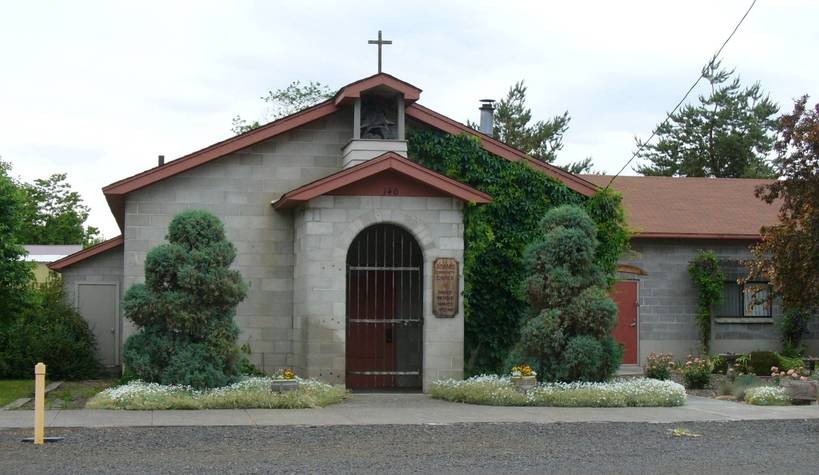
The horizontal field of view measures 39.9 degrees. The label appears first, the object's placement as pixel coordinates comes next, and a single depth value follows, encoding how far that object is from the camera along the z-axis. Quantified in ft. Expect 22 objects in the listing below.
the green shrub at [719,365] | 79.00
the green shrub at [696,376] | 68.39
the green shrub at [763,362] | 76.54
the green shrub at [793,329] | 84.12
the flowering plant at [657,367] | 69.97
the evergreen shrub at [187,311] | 54.60
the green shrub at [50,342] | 70.95
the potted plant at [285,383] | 53.52
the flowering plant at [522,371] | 56.70
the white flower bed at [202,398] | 51.62
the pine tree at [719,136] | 162.71
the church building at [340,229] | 60.64
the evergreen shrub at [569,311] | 57.67
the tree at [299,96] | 171.22
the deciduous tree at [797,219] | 66.18
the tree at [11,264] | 72.95
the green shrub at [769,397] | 58.23
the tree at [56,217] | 194.59
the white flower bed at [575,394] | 54.85
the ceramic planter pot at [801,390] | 58.54
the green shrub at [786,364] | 76.84
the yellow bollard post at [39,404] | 39.91
